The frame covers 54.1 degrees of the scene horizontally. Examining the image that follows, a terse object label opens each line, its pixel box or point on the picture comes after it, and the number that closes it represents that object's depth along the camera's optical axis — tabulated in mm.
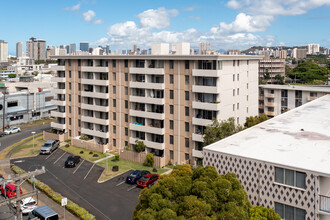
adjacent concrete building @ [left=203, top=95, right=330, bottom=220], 20062
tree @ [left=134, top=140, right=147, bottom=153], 54100
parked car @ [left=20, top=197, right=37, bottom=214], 35250
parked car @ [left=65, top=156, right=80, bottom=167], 52000
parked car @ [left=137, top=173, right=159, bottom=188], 43016
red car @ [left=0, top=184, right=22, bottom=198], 38531
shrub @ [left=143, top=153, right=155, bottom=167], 51844
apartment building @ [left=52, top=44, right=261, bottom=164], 49156
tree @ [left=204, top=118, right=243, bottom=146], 43188
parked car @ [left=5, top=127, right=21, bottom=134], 76050
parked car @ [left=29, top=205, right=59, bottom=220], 31875
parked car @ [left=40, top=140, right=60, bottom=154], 59531
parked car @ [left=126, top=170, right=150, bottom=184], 44612
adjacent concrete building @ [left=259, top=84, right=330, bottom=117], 66438
